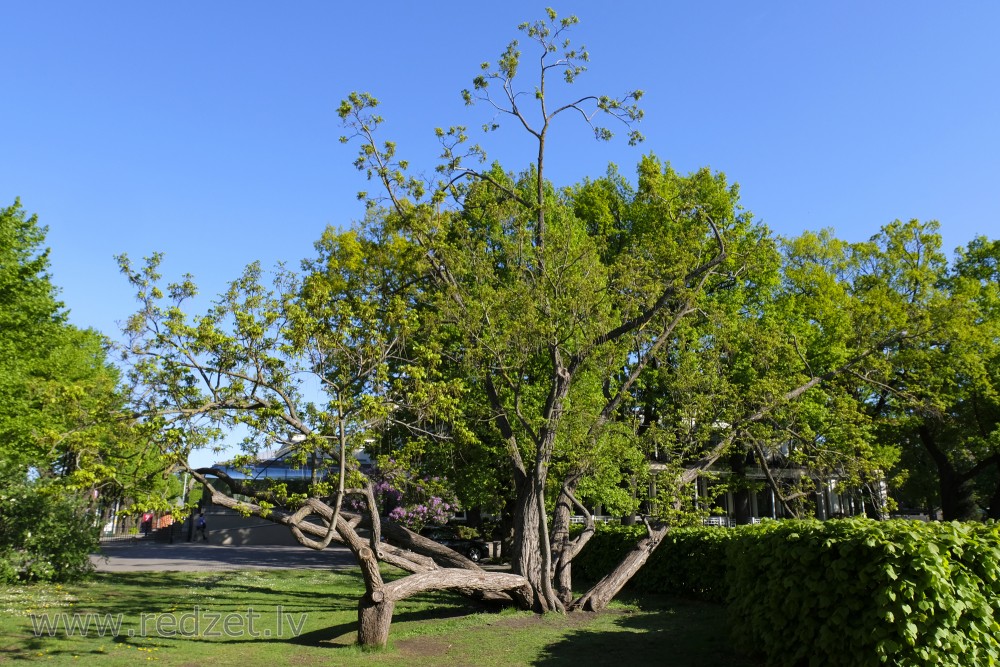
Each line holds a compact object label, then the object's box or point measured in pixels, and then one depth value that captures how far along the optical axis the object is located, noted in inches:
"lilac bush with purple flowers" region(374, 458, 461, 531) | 455.2
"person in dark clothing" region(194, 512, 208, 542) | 1648.0
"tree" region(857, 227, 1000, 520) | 669.3
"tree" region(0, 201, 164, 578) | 374.3
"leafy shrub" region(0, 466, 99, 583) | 637.9
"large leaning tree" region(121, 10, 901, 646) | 402.0
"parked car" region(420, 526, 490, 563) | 1016.2
